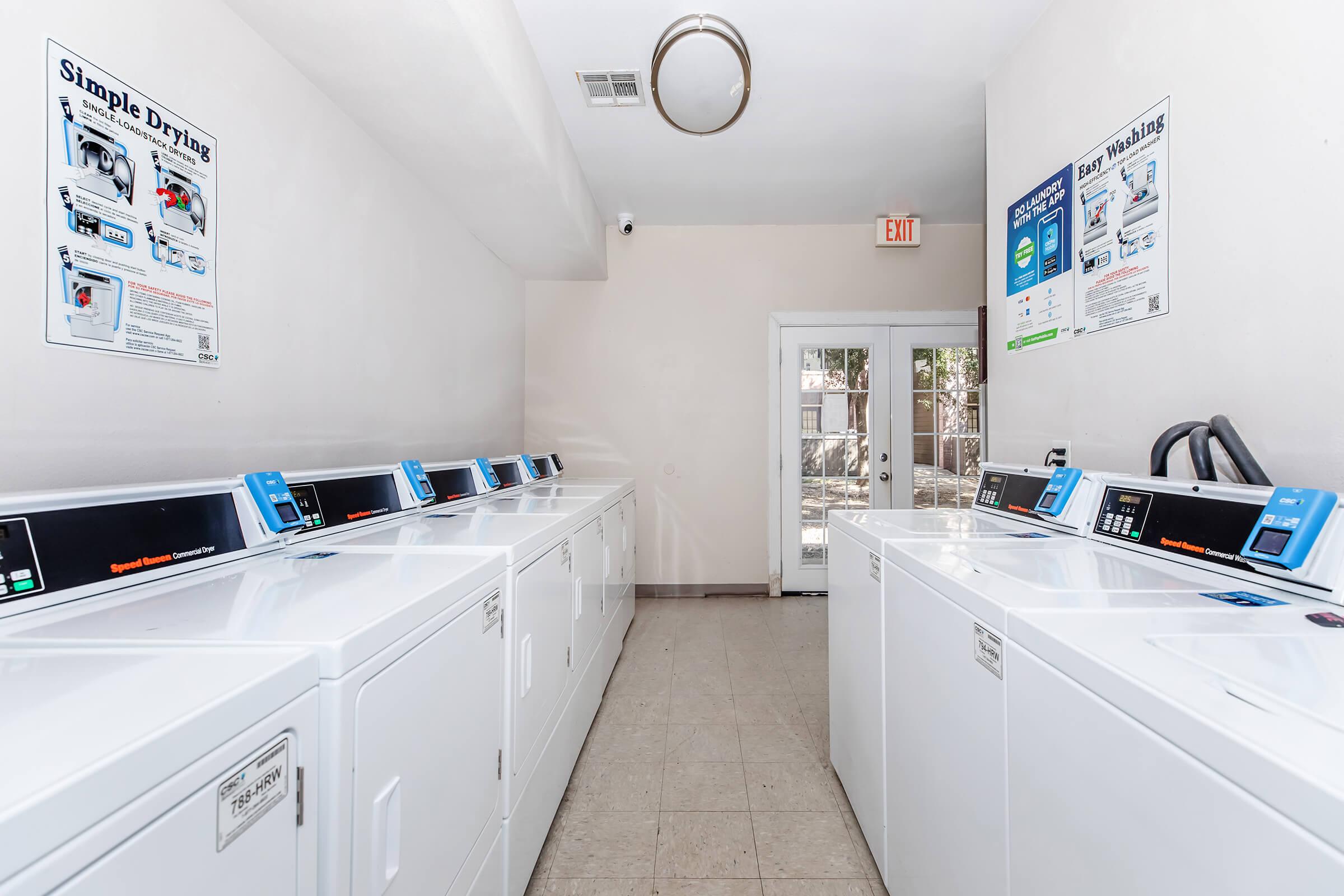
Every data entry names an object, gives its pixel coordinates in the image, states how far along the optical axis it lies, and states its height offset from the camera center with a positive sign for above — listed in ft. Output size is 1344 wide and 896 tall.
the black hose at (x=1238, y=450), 3.51 -0.10
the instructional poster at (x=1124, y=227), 4.55 +1.89
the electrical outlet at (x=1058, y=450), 5.66 -0.19
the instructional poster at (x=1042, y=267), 5.61 +1.86
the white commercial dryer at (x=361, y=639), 2.11 -0.92
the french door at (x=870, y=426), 12.40 +0.25
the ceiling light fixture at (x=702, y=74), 6.22 +4.39
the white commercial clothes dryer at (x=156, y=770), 1.18 -0.85
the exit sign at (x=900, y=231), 11.98 +4.55
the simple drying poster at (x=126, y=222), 3.41 +1.51
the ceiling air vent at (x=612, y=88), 7.31 +4.86
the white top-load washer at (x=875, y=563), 4.40 -1.18
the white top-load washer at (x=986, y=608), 2.74 -0.99
